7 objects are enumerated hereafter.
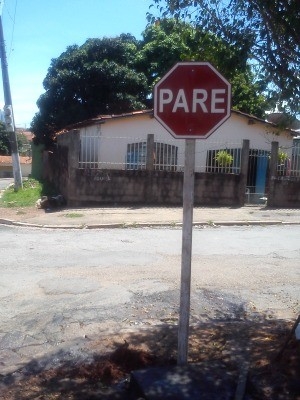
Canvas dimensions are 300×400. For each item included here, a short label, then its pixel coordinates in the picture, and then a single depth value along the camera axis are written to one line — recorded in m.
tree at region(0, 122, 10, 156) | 56.67
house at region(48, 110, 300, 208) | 17.58
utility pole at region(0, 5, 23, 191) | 20.62
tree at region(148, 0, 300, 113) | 5.59
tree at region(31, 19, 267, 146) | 25.08
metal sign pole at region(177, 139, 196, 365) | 4.11
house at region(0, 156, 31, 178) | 49.03
